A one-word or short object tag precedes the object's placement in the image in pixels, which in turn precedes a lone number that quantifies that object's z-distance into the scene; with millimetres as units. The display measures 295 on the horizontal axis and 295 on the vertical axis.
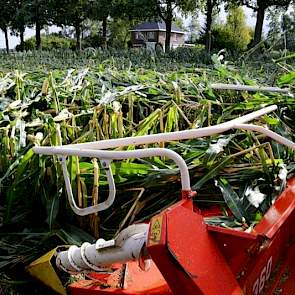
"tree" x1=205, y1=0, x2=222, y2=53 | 17887
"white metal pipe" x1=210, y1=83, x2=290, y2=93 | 2174
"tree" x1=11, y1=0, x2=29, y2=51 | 22500
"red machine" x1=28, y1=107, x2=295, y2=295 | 980
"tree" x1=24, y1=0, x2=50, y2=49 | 22210
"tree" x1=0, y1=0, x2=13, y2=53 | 23492
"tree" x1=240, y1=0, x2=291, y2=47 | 17297
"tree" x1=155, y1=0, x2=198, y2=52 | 18687
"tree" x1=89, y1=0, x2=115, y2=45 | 20207
